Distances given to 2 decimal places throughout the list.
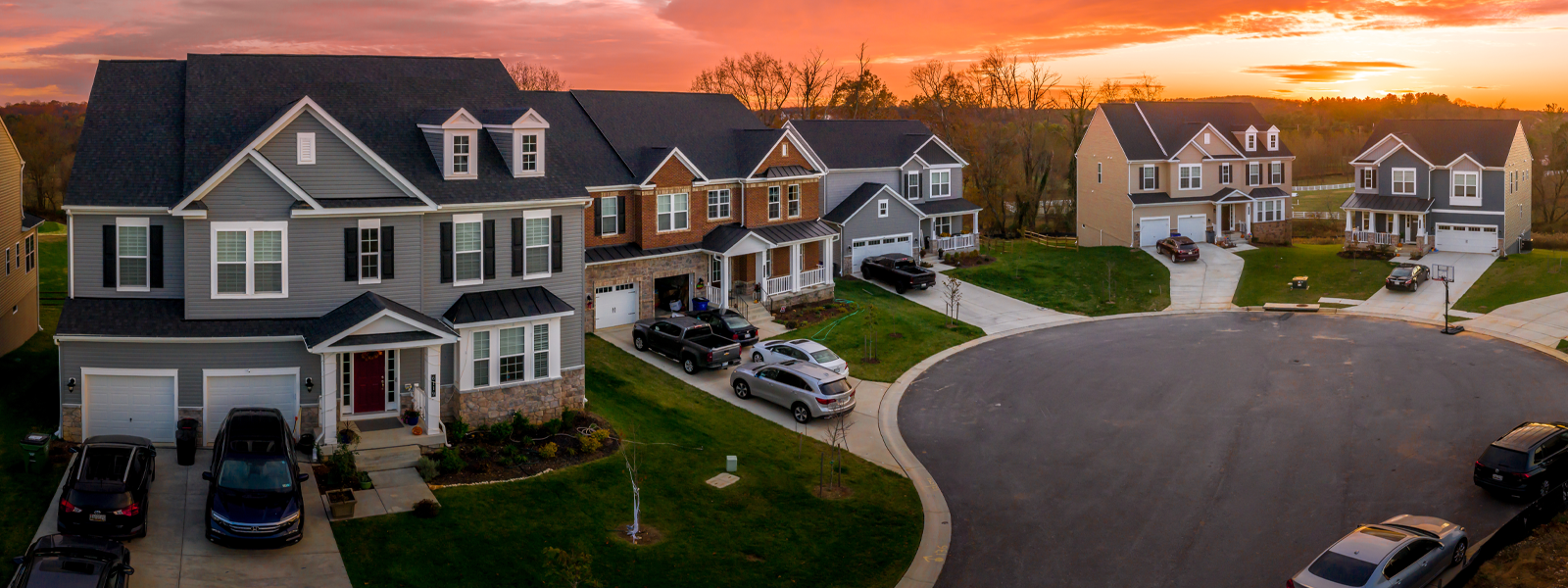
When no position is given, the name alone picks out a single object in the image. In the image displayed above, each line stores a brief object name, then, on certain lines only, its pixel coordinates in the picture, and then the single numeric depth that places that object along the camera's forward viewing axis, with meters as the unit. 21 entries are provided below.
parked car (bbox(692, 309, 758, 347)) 39.59
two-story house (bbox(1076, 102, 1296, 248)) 65.88
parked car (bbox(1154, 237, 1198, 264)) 60.88
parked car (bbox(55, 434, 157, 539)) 19.67
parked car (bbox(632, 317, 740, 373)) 36.62
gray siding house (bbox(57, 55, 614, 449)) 25.58
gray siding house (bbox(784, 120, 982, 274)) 56.00
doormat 27.20
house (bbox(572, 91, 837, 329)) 42.81
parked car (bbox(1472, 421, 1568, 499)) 24.98
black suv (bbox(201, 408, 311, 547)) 20.08
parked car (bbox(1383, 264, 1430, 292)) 52.72
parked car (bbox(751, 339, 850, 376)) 36.31
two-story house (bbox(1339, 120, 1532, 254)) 59.00
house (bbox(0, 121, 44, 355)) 34.00
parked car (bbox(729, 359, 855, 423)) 32.22
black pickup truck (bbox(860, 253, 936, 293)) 52.16
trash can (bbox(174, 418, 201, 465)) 24.14
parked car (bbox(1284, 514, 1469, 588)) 19.42
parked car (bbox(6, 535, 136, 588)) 16.41
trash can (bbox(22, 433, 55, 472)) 23.18
